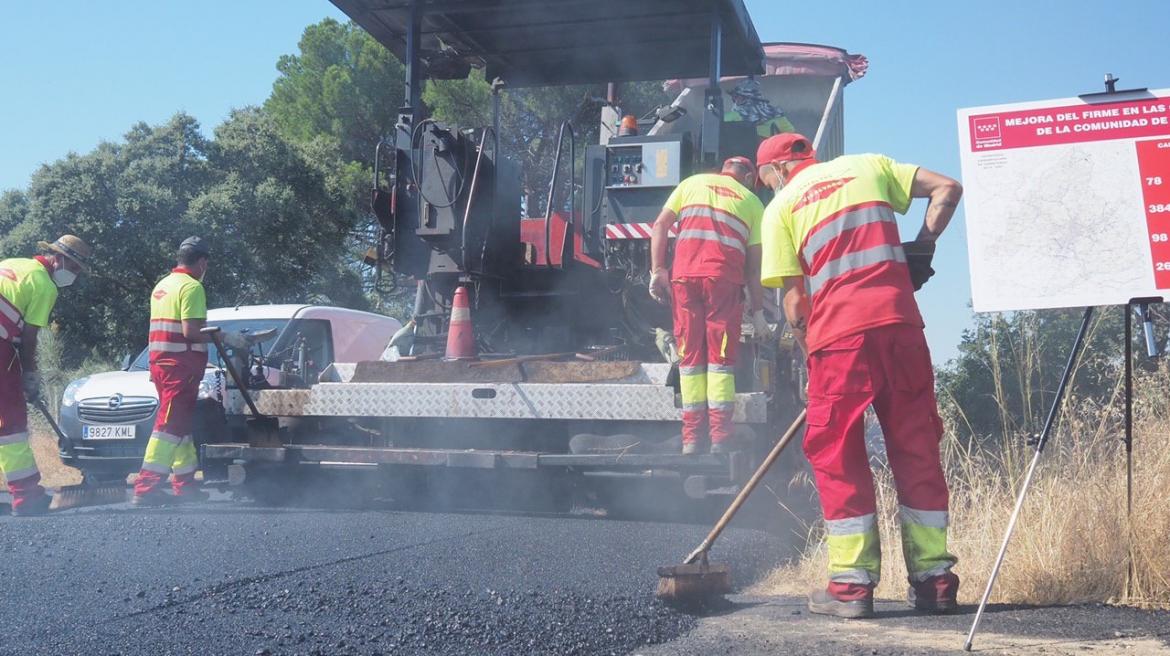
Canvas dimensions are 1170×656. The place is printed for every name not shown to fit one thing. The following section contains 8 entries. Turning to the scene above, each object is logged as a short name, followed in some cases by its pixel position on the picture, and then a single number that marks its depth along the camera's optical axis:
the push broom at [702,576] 3.69
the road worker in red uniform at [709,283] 5.18
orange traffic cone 6.22
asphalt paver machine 5.48
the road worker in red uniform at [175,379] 6.63
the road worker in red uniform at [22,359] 6.40
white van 8.42
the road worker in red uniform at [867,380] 3.44
